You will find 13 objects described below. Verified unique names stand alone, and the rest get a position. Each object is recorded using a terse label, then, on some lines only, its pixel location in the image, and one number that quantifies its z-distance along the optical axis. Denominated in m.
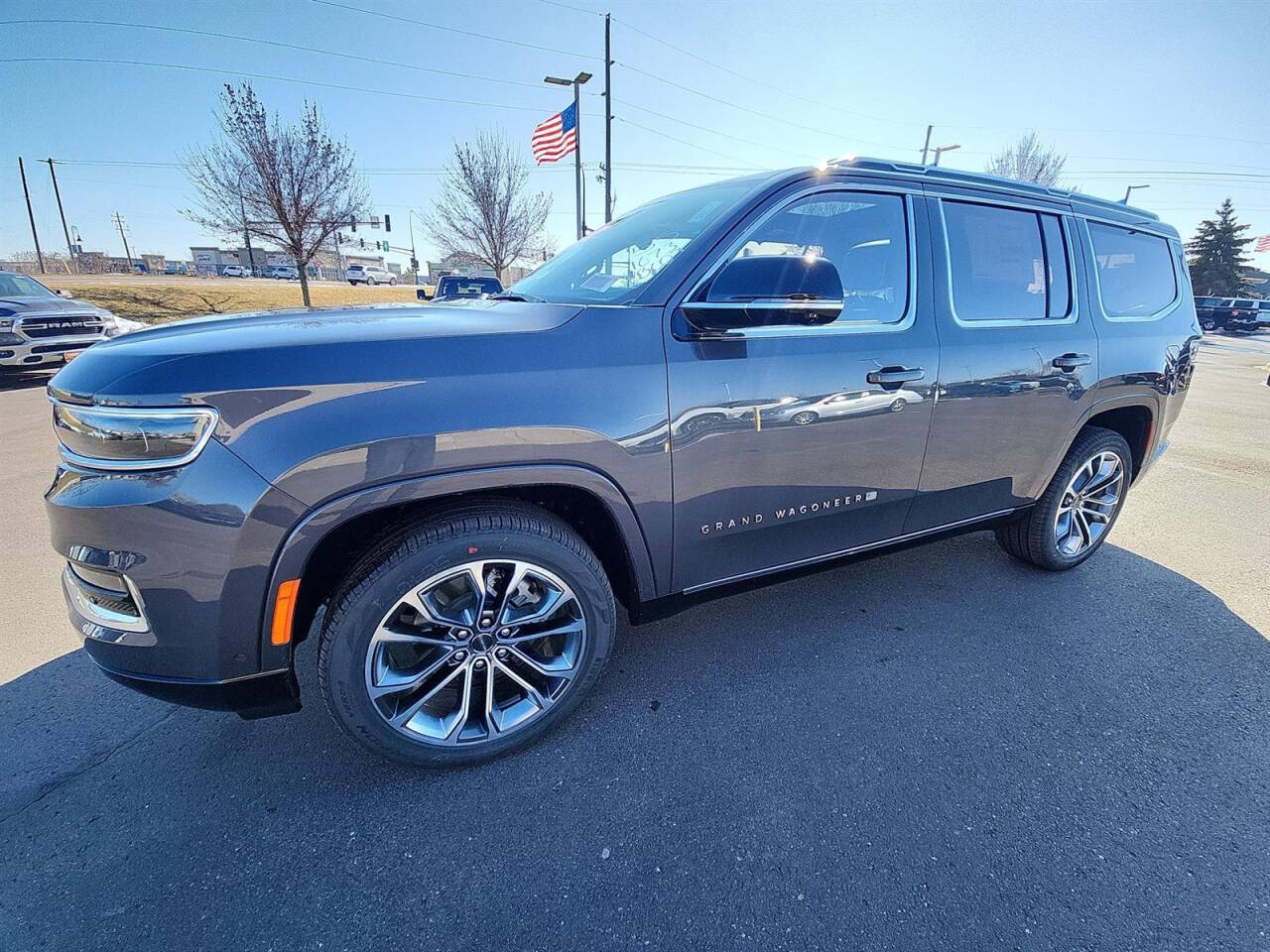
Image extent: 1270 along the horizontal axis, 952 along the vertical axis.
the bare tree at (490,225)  20.81
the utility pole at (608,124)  13.96
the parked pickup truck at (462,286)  11.61
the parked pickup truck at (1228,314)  32.88
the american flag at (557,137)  14.21
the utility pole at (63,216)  45.28
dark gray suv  1.54
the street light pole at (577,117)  13.52
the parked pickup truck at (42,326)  9.11
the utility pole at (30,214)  43.00
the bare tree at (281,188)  15.54
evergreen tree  47.88
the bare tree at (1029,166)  26.89
